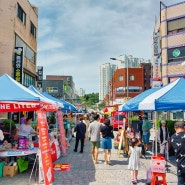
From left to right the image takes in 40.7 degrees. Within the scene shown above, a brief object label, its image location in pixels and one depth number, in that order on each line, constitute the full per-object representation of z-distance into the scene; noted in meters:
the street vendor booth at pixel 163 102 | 7.00
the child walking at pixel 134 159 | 7.55
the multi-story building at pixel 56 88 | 81.00
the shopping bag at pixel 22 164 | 8.86
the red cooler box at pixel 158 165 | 6.96
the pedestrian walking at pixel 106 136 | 10.39
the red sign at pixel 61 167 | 9.21
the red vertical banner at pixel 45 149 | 7.21
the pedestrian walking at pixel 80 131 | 13.90
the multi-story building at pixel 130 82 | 75.75
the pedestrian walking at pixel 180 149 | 5.31
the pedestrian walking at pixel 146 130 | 13.98
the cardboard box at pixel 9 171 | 8.49
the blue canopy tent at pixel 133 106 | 10.60
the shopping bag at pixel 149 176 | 7.50
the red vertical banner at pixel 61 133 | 12.87
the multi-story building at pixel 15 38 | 22.14
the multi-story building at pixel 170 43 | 29.50
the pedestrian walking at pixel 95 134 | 10.69
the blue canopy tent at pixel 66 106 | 16.27
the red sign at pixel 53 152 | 10.84
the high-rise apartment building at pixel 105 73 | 186.62
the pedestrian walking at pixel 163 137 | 9.91
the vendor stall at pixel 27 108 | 7.62
